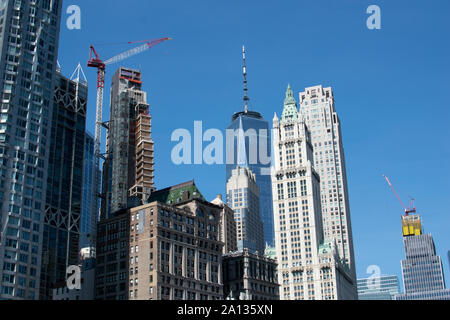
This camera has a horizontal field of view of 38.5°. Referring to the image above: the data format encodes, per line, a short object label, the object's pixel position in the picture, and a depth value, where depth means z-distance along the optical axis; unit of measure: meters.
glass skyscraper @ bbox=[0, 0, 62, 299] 148.62
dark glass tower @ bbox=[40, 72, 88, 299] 187.50
